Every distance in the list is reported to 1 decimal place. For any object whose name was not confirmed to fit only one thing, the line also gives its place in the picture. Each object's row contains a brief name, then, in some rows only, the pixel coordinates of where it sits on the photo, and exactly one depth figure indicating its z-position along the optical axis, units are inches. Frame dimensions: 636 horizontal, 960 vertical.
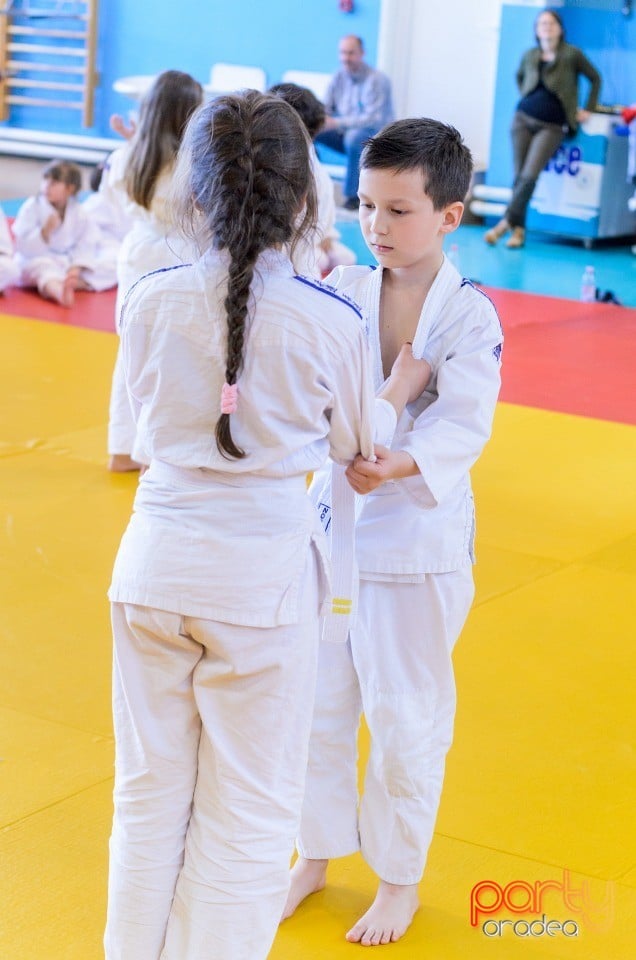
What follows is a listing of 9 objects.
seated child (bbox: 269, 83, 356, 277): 158.7
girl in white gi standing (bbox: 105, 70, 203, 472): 168.1
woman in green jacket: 417.7
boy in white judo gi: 80.4
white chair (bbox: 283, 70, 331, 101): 502.0
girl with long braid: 65.7
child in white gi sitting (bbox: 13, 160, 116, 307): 308.5
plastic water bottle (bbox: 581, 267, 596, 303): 341.4
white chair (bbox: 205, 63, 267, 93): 516.4
